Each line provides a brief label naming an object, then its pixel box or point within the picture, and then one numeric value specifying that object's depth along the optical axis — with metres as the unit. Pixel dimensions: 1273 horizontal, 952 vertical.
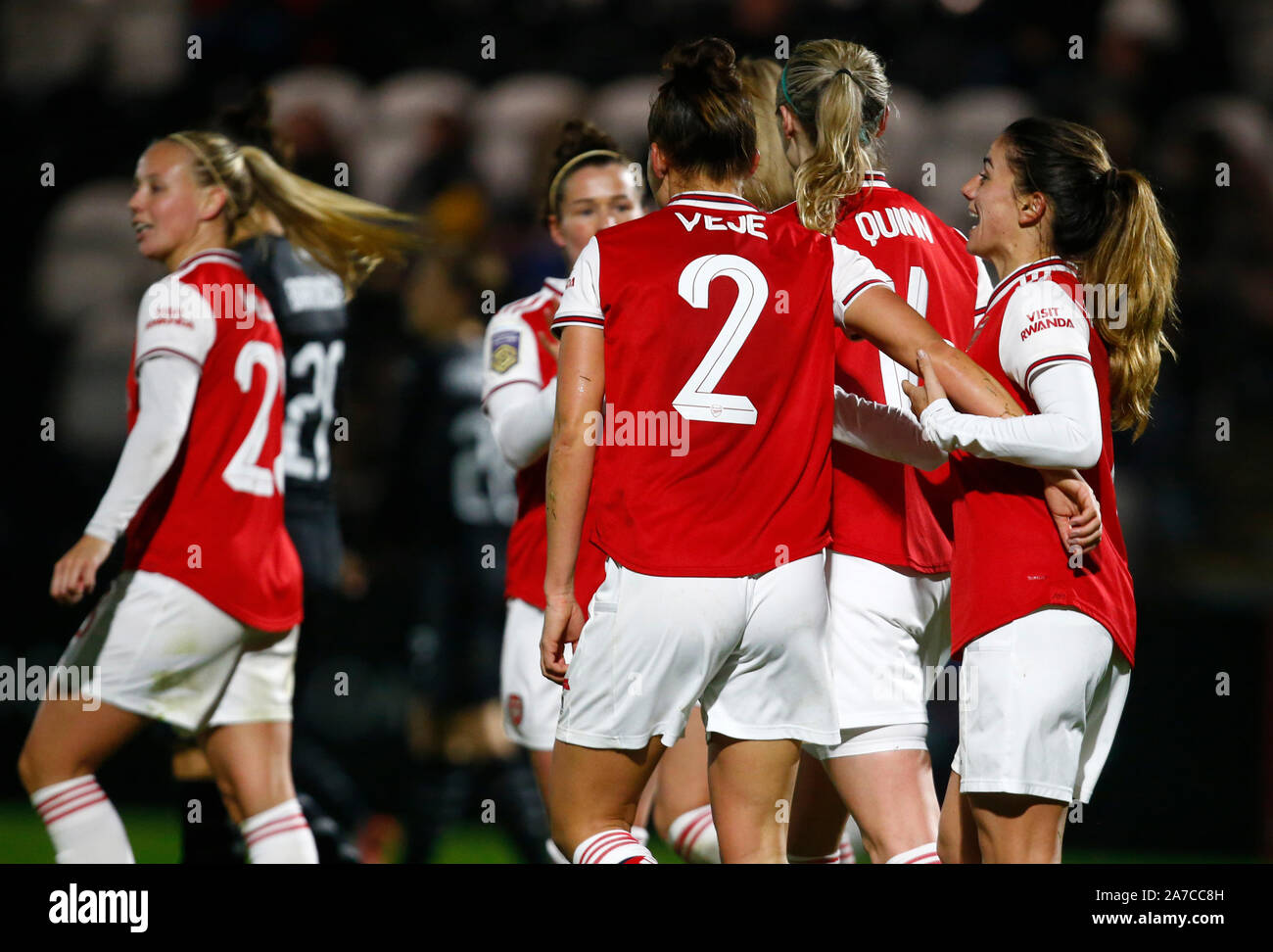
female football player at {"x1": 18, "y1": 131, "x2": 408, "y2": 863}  7.06
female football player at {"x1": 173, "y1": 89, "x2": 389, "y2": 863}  8.25
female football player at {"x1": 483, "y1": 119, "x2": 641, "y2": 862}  7.09
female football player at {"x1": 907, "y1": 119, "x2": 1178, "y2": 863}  5.32
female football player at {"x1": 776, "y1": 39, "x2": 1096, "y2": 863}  5.96
